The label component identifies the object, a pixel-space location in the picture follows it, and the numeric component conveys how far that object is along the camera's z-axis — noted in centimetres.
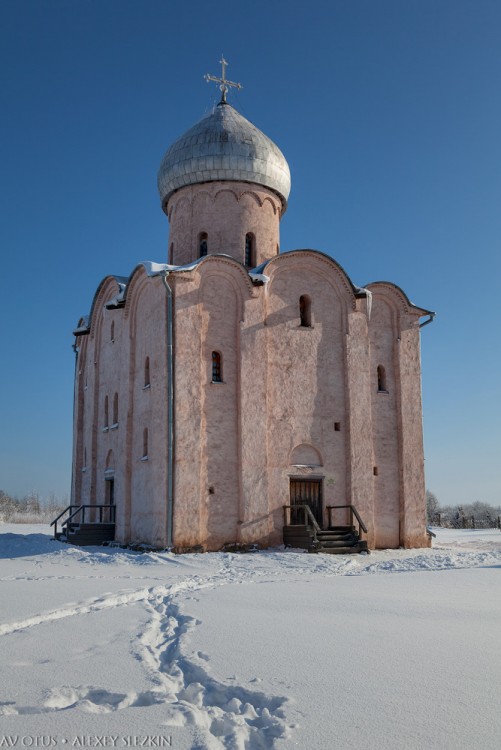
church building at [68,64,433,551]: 1650
